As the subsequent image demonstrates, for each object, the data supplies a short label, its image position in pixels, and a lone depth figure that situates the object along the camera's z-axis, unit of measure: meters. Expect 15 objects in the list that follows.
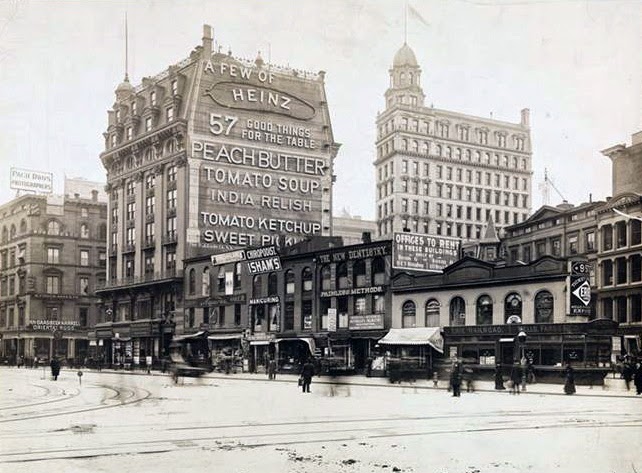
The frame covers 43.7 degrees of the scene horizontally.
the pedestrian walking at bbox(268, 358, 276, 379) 44.56
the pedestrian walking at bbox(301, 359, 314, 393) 31.14
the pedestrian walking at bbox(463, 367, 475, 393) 32.53
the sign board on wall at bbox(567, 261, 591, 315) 37.50
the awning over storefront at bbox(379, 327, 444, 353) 43.44
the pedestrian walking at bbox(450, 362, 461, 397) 28.83
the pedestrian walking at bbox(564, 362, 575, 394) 30.31
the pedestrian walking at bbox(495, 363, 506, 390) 33.25
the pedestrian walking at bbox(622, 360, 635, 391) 32.25
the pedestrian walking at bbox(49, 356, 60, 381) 43.96
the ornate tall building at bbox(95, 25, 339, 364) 57.62
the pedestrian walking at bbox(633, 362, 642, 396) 28.59
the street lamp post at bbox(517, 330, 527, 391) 32.70
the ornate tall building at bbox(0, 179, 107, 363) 35.53
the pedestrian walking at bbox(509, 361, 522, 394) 30.90
